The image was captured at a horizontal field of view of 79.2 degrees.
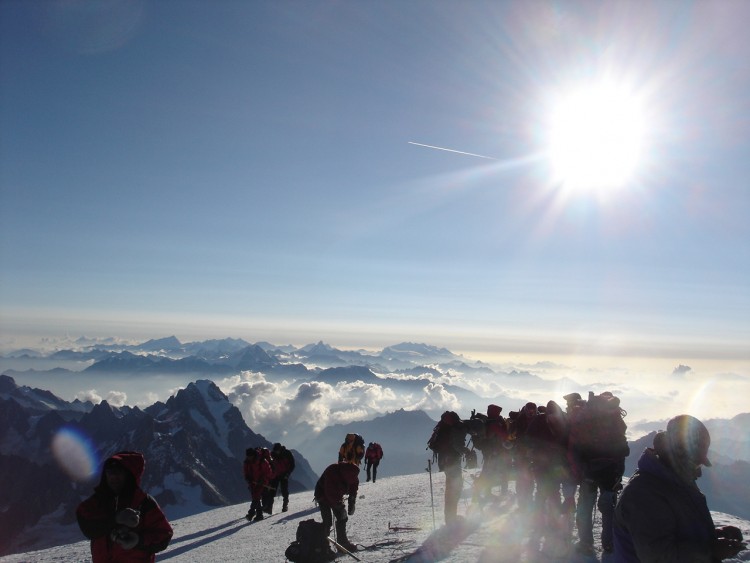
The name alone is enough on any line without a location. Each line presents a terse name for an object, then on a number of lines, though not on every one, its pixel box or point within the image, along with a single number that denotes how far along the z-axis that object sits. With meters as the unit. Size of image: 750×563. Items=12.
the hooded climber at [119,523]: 5.29
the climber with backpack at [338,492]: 10.38
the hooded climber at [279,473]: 18.17
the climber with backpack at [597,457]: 8.37
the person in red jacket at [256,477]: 17.25
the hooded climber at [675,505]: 4.02
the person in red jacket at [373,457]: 27.20
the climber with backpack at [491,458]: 13.96
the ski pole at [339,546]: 9.46
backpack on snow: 9.15
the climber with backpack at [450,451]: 11.16
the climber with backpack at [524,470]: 10.38
